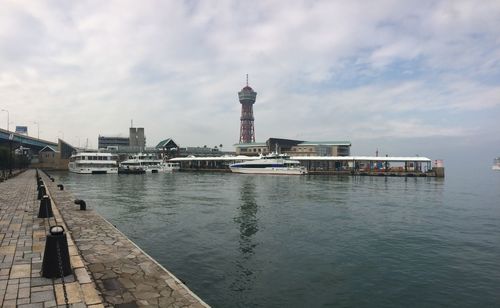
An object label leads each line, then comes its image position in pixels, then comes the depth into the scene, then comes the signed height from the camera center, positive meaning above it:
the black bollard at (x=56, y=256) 7.70 -2.24
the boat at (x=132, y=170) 86.80 -2.70
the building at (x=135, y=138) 160.50 +10.37
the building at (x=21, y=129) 149.62 +13.52
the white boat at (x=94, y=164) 81.50 -1.05
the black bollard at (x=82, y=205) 19.17 -2.57
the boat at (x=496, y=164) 169.62 -2.12
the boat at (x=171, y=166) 103.94 -2.13
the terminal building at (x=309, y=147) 130.00 +5.09
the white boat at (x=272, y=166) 87.31 -1.58
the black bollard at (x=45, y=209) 15.20 -2.24
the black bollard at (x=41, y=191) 19.46 -1.81
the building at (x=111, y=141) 186.88 +10.31
